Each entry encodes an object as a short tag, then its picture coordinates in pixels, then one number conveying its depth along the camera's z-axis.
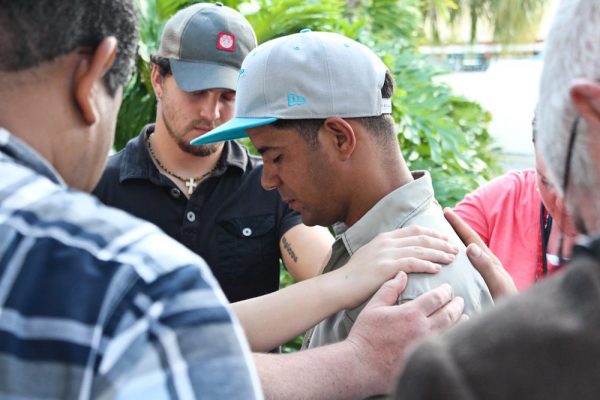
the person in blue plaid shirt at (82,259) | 1.01
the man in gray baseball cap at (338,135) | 2.11
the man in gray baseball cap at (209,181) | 3.01
